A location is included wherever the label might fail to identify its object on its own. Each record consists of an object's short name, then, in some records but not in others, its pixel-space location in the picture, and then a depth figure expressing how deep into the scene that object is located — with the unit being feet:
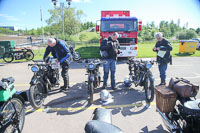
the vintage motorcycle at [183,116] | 6.07
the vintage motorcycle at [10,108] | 7.70
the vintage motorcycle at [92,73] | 12.70
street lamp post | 42.32
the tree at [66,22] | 93.30
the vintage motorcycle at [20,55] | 33.55
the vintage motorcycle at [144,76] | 12.59
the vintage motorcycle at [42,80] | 11.64
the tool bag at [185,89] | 7.41
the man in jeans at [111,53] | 15.07
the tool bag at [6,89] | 7.77
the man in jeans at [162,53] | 15.01
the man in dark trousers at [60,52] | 14.43
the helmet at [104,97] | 13.12
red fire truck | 30.55
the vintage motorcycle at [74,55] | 34.10
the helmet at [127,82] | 16.60
